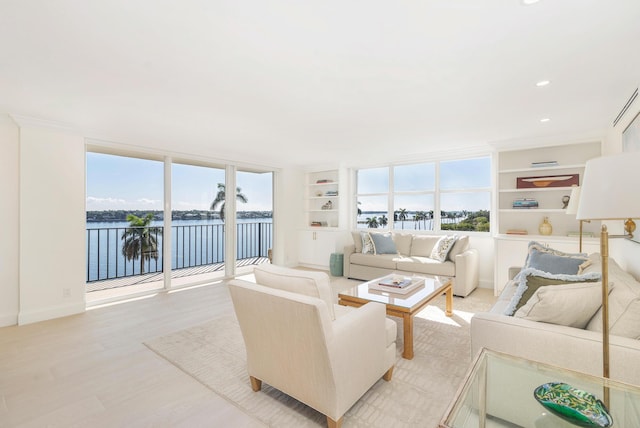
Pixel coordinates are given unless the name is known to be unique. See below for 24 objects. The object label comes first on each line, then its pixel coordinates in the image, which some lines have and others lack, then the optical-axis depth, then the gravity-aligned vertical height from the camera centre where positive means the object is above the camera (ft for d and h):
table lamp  3.59 +0.24
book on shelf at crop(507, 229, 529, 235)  14.66 -0.90
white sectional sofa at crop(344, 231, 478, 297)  14.23 -2.49
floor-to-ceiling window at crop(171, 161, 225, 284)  16.44 -0.44
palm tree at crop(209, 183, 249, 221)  17.80 +0.79
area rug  6.04 -4.06
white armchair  5.24 -2.42
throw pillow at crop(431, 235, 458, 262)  15.12 -1.75
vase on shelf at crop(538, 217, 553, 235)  14.25 -0.69
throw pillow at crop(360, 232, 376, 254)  17.63 -1.86
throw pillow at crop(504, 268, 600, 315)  5.77 -1.38
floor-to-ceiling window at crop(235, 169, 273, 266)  19.19 -0.18
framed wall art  8.25 +2.33
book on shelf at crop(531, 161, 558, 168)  14.15 +2.37
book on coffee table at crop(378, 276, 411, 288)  10.61 -2.52
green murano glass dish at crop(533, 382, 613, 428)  3.38 -2.27
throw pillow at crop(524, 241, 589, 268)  9.76 -1.31
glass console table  3.60 -2.42
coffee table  8.41 -2.70
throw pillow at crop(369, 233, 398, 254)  17.43 -1.79
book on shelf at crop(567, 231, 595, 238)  13.27 -0.94
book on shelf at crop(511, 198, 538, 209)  14.70 +0.51
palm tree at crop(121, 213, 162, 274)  15.03 -1.34
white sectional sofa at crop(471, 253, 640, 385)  4.65 -2.06
